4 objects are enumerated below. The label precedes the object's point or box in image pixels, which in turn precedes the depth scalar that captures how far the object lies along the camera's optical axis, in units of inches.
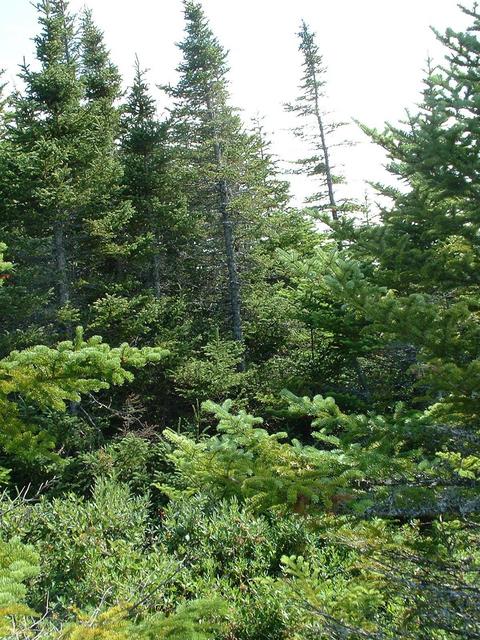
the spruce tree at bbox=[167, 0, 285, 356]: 724.0
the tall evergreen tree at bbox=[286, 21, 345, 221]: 915.4
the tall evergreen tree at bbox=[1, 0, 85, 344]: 573.3
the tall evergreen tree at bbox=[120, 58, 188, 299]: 699.4
